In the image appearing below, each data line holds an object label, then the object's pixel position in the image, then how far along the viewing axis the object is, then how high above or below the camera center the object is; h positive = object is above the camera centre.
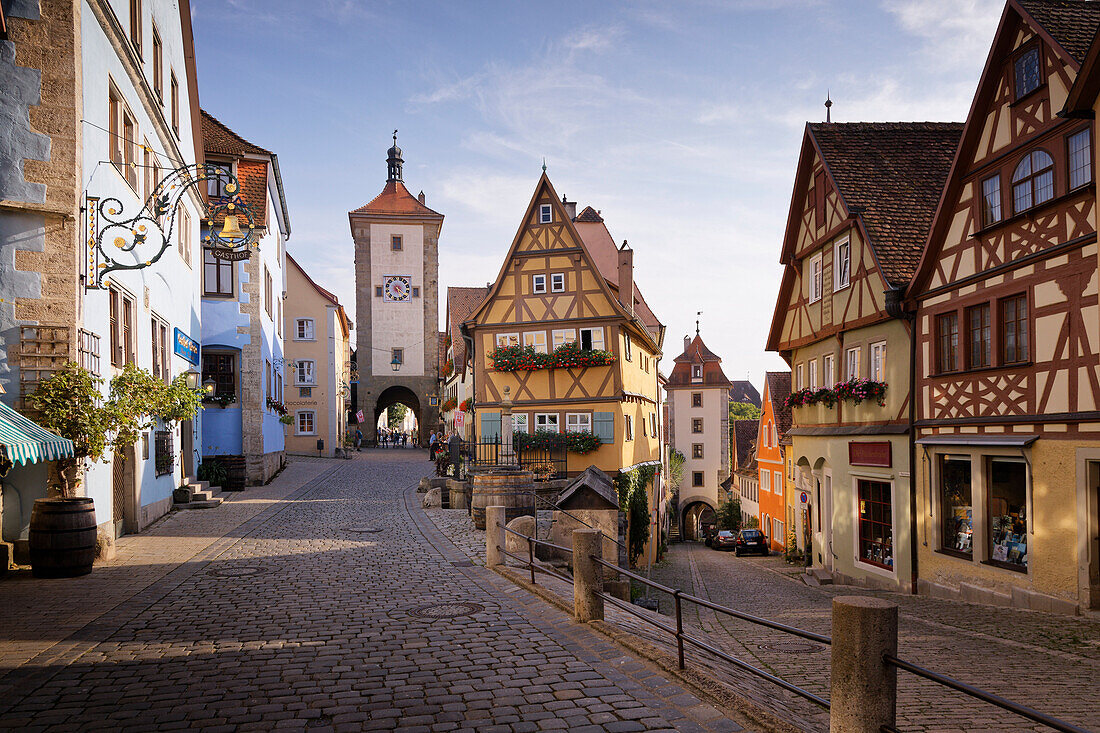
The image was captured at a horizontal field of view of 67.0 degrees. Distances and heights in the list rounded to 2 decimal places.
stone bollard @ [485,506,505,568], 12.40 -2.10
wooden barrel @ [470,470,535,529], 16.98 -1.96
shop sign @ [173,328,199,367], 20.84 +1.45
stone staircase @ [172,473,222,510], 20.72 -2.42
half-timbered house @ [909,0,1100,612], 12.34 +0.87
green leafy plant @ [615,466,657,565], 26.12 -3.59
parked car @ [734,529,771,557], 36.09 -6.48
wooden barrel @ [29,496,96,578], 11.19 -1.80
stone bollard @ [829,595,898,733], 4.50 -1.48
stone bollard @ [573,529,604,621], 8.35 -1.91
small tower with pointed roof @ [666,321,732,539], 59.09 -2.02
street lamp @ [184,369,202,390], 19.86 +0.61
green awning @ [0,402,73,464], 9.30 -0.42
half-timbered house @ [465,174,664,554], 26.97 +2.04
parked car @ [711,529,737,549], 43.53 -7.66
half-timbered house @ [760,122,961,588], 17.41 +1.60
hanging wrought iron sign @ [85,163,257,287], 12.77 +2.96
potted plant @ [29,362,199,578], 11.21 -0.73
